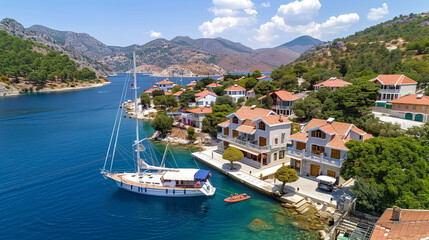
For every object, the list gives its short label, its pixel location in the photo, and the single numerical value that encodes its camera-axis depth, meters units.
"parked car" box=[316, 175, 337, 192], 28.53
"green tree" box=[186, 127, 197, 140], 54.19
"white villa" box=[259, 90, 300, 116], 58.00
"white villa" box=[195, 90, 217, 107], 77.00
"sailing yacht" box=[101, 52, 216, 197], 30.98
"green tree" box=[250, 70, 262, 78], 105.19
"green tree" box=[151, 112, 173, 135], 56.25
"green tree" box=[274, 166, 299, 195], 28.88
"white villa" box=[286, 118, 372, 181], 30.80
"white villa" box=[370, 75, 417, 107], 54.69
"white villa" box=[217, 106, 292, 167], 37.64
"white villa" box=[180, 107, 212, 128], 59.22
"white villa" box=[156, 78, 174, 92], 116.41
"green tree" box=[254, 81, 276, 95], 73.56
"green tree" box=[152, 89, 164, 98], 94.44
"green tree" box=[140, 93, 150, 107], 89.06
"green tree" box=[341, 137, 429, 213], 20.52
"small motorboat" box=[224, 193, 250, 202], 29.69
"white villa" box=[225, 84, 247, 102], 80.88
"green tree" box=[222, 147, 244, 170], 36.75
